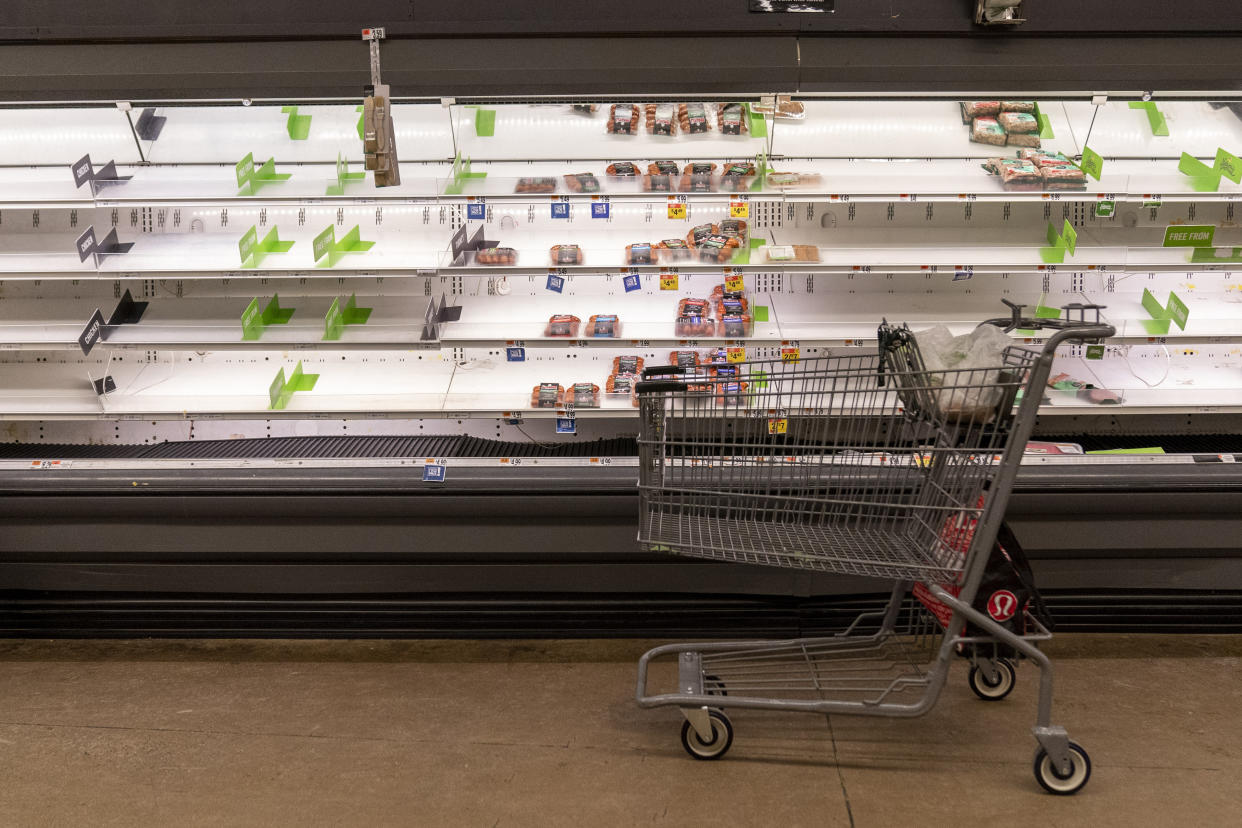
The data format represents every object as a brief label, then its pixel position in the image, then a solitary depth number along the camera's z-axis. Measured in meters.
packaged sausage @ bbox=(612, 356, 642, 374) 3.73
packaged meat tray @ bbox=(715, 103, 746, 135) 3.57
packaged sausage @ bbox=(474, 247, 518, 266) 3.50
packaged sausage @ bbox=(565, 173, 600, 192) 3.35
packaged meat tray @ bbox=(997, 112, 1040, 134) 3.53
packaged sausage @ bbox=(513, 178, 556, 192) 3.36
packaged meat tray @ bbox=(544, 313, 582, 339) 3.53
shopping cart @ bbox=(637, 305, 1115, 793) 2.31
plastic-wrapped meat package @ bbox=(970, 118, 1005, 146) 3.53
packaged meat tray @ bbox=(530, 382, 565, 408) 3.49
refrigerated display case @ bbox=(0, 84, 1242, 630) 3.22
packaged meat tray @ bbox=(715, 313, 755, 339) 3.51
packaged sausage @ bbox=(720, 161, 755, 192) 3.38
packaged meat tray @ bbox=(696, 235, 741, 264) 3.46
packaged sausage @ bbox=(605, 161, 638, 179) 3.40
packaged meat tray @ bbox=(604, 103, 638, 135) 3.61
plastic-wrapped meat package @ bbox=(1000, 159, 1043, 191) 3.29
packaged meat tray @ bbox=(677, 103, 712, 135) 3.59
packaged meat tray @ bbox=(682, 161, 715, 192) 3.34
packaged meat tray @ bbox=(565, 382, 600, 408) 3.48
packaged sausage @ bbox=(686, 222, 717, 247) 3.57
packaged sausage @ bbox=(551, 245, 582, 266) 3.45
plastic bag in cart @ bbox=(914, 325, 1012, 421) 2.29
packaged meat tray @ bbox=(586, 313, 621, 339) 3.52
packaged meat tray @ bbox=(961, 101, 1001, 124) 3.59
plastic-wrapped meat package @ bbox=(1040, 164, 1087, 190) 3.29
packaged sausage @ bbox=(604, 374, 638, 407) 3.59
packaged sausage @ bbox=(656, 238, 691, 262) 3.46
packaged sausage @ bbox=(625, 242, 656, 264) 3.44
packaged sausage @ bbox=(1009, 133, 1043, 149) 3.53
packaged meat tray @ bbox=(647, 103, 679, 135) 3.58
